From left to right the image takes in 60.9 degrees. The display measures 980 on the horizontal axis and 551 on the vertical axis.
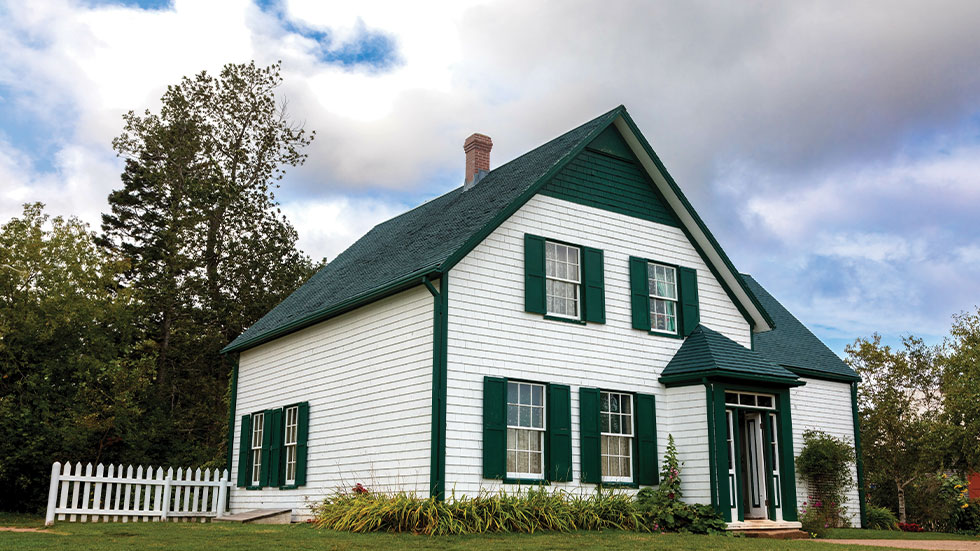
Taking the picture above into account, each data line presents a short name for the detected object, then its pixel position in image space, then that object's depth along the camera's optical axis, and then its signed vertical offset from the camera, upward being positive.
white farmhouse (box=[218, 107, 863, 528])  14.16 +1.88
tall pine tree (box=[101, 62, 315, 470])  32.94 +8.81
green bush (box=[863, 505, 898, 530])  22.70 -1.53
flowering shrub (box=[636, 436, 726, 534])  14.46 -0.89
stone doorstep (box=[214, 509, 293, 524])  17.02 -1.20
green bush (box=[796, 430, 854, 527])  20.61 -0.24
